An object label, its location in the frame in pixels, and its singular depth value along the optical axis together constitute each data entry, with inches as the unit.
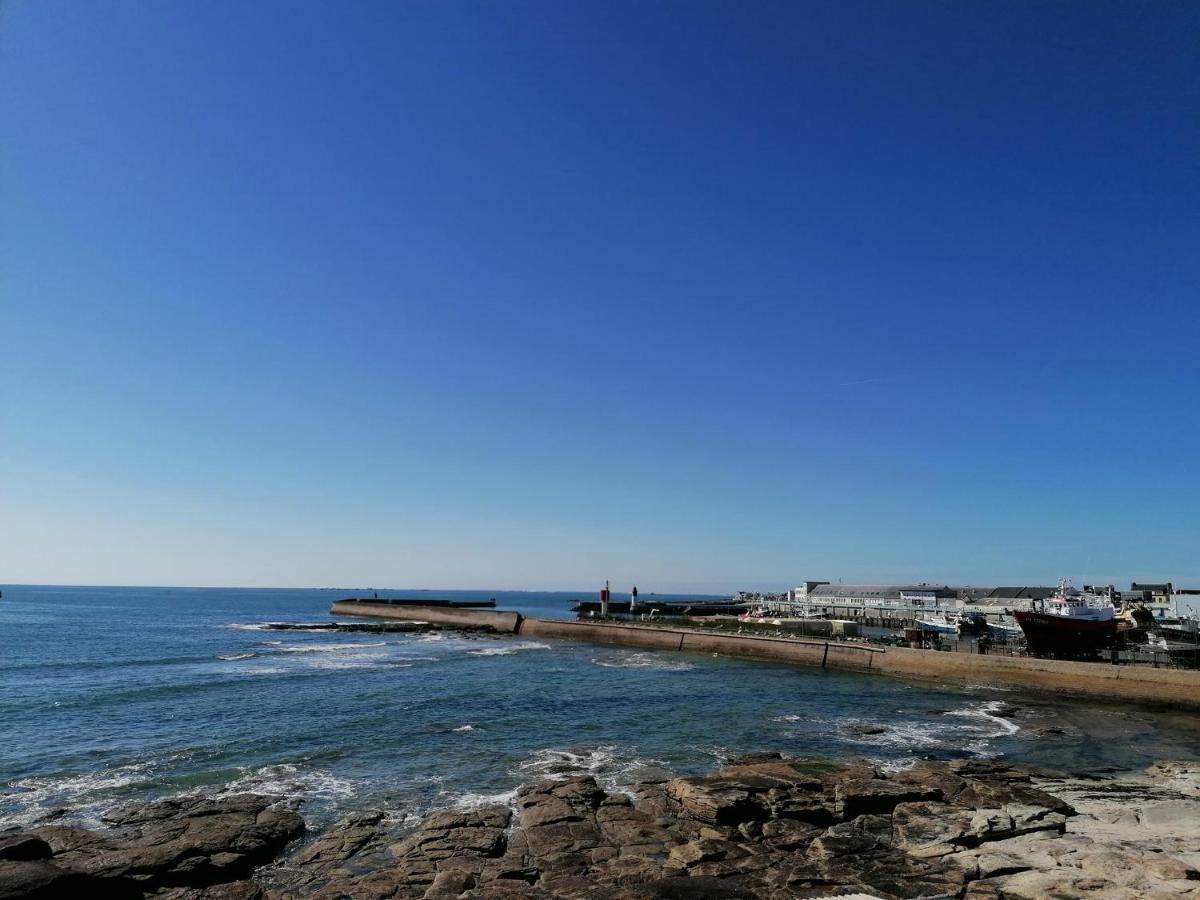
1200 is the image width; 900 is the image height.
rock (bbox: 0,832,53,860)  495.6
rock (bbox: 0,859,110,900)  436.1
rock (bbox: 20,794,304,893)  510.0
